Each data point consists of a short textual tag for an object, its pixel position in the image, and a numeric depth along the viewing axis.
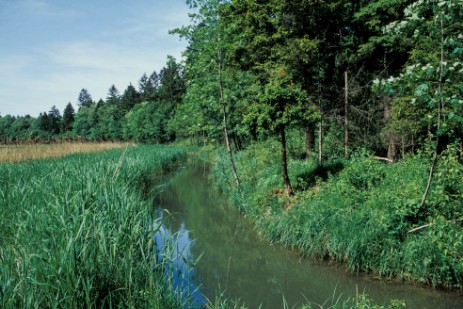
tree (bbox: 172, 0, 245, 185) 10.61
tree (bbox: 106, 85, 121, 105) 99.56
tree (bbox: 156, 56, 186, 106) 44.38
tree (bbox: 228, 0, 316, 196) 8.09
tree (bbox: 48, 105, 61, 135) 71.99
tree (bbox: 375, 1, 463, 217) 3.75
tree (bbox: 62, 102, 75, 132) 76.98
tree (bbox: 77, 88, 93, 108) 116.25
